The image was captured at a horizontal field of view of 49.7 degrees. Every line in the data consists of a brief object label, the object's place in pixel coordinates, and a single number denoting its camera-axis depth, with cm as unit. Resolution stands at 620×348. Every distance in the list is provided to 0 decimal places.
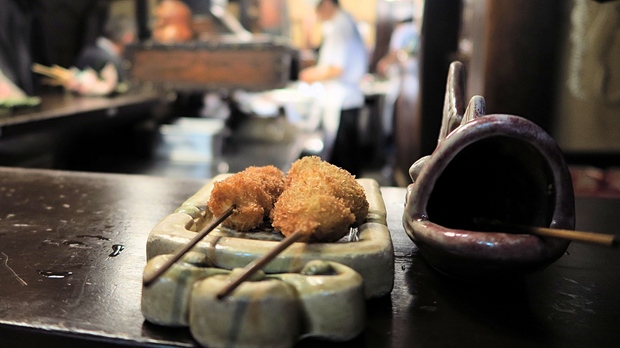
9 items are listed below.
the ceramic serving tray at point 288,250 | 35
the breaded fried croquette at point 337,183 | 40
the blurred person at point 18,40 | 183
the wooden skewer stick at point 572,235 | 32
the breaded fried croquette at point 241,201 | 40
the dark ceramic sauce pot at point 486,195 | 36
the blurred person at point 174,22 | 159
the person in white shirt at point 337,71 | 191
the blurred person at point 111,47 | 221
